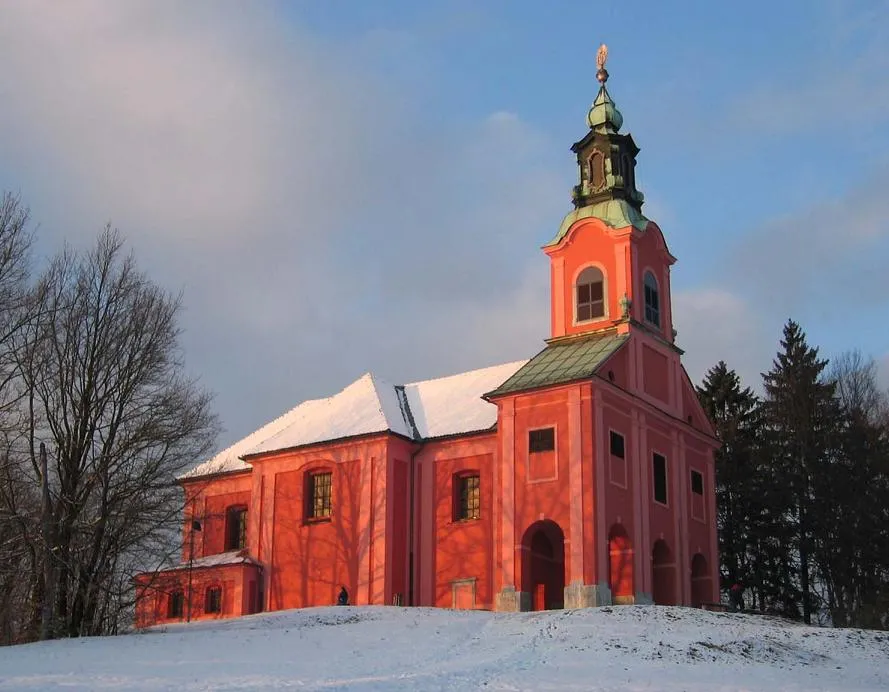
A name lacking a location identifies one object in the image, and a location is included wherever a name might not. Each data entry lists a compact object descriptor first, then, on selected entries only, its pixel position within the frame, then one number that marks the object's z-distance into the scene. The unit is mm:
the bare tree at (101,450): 29094
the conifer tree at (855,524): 45188
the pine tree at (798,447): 47031
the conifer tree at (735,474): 48156
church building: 35438
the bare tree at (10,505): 28688
